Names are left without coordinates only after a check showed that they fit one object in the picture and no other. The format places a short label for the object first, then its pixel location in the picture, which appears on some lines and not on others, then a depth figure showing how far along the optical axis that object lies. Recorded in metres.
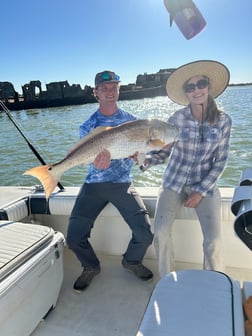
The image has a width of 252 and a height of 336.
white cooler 1.68
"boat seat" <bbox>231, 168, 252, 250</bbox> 1.18
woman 2.20
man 2.43
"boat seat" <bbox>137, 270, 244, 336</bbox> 1.06
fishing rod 2.91
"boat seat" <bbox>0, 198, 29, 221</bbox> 2.58
